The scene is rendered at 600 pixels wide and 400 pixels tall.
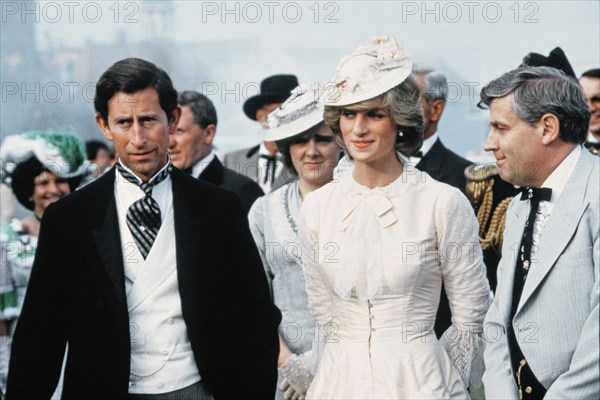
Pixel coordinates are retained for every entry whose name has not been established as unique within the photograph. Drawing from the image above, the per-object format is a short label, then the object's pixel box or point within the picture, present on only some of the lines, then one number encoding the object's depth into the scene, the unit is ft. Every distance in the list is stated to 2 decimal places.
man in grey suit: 26.00
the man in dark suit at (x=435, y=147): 38.22
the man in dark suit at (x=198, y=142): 44.70
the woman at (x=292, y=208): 36.32
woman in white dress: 29.04
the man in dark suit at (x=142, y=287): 27.99
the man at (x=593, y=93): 42.93
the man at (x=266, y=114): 52.34
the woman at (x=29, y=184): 40.57
